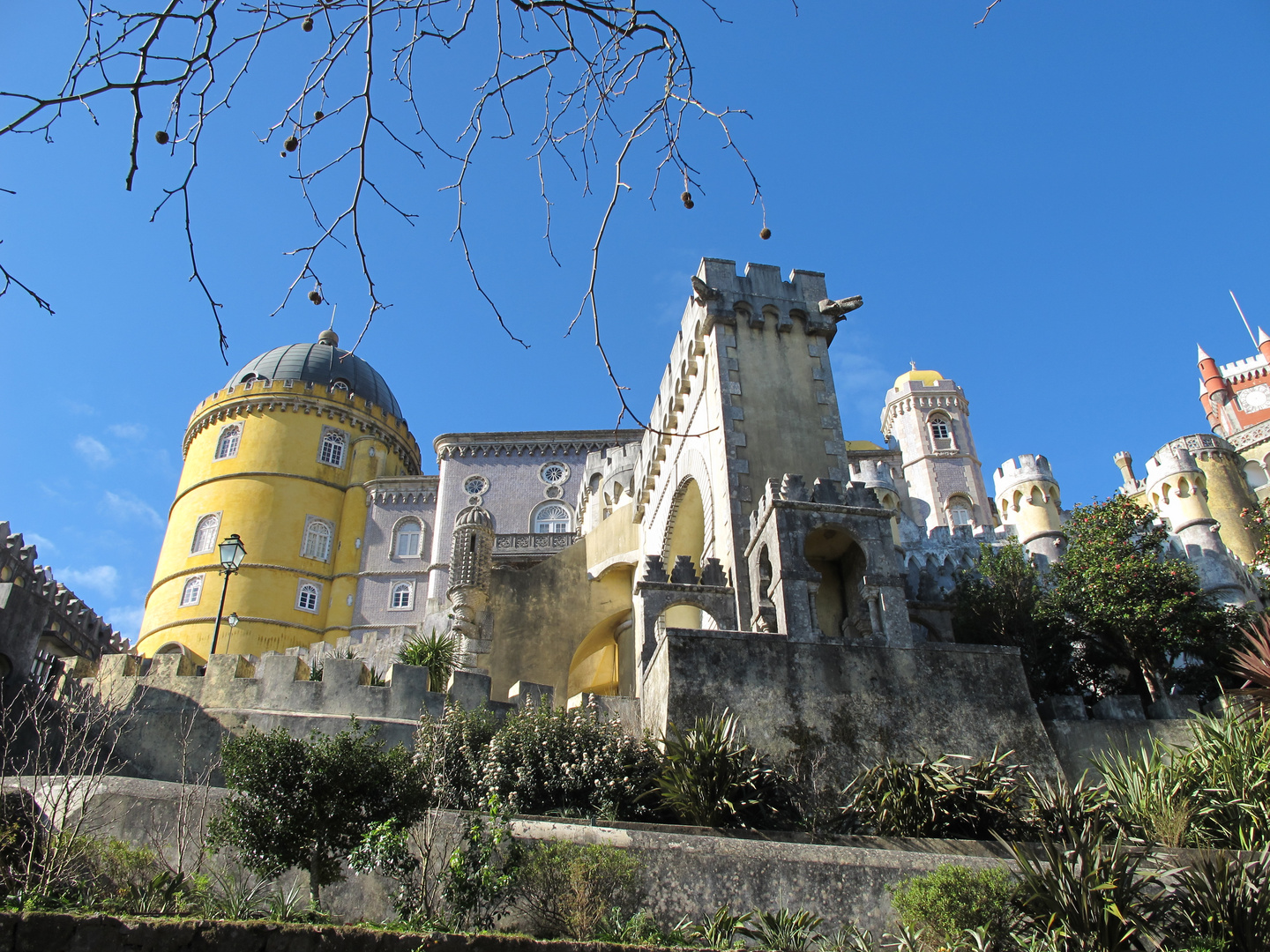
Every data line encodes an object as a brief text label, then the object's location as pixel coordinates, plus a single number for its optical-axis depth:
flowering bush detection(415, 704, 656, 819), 10.06
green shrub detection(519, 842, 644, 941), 7.39
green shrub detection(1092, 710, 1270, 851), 9.05
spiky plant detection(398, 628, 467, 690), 15.41
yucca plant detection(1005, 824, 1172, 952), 6.97
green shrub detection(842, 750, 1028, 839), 9.64
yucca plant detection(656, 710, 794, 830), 9.49
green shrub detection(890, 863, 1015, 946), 7.22
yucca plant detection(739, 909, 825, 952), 7.47
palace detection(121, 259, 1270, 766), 13.08
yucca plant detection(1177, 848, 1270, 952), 7.00
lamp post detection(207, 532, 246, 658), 15.03
